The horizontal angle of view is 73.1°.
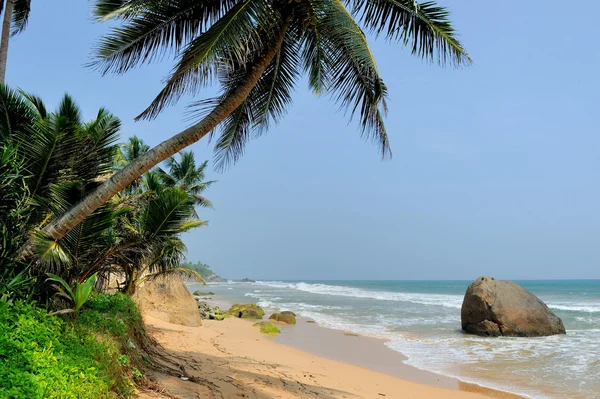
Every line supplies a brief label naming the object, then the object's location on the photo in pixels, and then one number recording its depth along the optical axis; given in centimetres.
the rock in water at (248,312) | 2027
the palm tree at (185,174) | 2564
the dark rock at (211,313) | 1853
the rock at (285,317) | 1826
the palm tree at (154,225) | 789
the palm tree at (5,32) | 927
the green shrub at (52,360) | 327
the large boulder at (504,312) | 1420
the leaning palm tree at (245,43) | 551
